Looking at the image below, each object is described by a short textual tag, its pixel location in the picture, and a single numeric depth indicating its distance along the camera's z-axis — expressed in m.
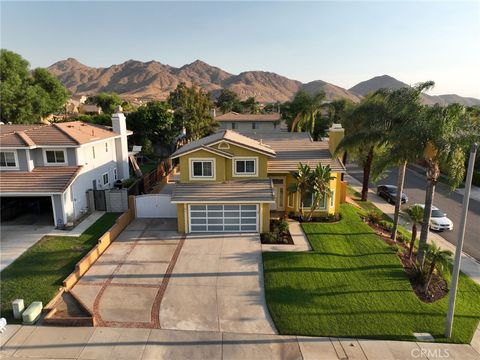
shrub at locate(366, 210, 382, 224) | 21.75
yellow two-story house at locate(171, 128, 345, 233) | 19.17
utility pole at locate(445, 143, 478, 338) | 10.01
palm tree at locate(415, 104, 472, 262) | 12.58
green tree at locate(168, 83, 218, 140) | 45.22
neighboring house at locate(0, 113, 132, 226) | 19.91
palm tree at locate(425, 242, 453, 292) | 13.58
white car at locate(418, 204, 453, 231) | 21.83
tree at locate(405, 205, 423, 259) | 16.73
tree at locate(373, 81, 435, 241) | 13.77
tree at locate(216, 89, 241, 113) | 90.69
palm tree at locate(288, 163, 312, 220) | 19.89
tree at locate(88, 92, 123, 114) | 76.88
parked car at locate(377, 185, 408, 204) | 27.97
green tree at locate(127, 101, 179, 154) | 41.56
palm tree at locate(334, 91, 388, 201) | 18.80
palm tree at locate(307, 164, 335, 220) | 19.67
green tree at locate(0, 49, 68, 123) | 40.84
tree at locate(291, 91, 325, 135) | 39.06
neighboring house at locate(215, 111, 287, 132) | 51.97
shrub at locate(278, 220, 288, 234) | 19.12
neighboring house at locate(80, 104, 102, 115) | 81.86
